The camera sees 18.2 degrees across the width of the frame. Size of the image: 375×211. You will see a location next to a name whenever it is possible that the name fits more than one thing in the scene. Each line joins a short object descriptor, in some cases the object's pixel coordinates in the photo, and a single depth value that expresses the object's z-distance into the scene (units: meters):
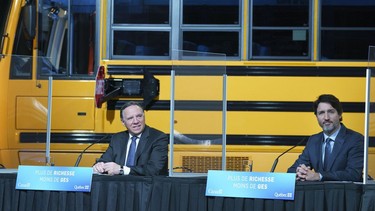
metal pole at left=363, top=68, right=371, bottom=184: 7.70
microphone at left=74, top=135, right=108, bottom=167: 11.53
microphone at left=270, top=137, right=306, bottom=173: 11.00
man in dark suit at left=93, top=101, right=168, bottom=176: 9.26
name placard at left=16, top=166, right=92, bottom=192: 8.09
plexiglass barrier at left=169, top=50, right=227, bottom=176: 9.68
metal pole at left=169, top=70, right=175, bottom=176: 8.68
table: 7.53
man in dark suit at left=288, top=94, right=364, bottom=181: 8.62
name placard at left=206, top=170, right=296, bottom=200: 7.54
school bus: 11.50
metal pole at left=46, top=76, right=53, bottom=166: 10.76
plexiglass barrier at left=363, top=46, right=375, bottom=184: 7.73
